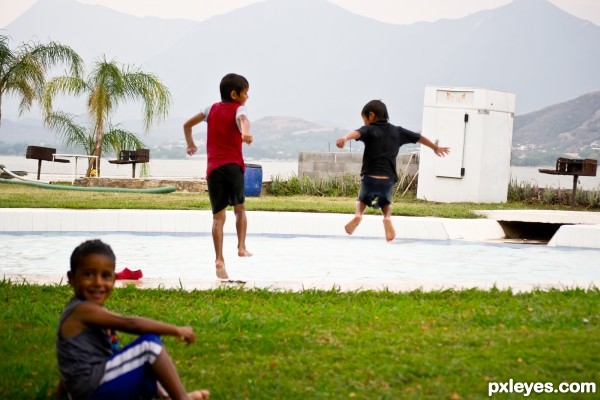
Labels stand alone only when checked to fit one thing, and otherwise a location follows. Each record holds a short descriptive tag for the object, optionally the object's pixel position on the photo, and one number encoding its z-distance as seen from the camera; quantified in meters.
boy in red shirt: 7.79
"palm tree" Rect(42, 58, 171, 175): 24.06
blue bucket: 17.98
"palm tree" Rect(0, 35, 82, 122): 22.09
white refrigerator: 18.34
